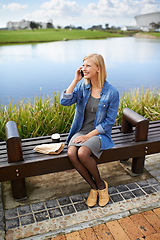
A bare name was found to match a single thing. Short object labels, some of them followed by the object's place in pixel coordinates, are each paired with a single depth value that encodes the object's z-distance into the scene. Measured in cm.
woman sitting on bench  220
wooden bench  214
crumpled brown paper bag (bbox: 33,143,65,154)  228
